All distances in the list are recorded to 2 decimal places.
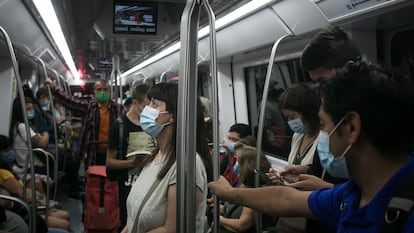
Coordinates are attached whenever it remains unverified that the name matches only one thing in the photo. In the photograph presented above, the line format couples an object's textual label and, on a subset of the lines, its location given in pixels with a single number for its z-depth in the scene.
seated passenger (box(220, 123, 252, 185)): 3.06
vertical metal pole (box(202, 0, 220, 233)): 1.70
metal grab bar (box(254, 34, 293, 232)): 2.45
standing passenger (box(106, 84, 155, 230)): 3.16
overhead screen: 3.75
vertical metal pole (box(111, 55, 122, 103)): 4.37
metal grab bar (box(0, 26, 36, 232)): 2.39
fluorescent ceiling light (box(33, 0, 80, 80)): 3.73
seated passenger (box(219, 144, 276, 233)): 2.94
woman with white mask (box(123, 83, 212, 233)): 1.80
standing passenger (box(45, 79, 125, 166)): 4.50
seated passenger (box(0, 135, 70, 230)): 3.51
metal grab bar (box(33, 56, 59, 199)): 3.99
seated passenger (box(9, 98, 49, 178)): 4.12
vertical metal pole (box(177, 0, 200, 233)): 1.60
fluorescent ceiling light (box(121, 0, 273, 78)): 3.30
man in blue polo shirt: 1.07
